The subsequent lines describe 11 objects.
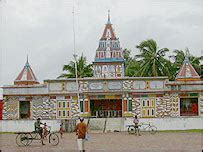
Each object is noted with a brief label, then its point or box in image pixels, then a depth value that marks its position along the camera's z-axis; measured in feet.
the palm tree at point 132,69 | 172.84
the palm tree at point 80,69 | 173.58
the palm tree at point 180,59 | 175.73
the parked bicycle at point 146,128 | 102.98
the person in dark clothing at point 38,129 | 64.69
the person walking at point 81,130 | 52.29
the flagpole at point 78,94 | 123.38
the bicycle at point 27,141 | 62.10
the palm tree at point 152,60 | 163.53
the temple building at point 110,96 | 123.65
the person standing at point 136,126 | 89.56
